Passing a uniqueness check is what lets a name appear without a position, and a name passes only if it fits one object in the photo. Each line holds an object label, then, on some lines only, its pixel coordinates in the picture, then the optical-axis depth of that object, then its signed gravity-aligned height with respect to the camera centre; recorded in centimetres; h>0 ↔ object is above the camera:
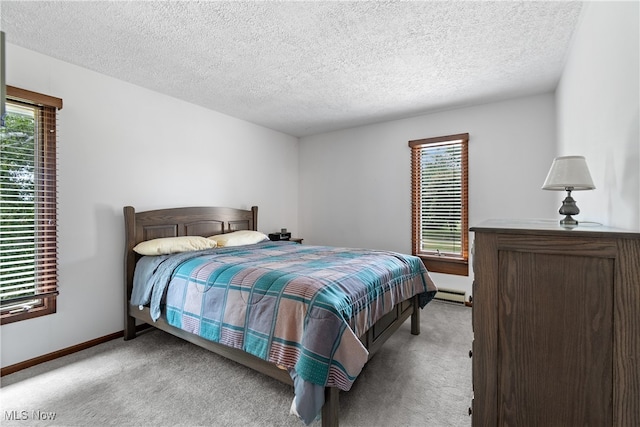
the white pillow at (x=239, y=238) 341 -31
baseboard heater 373 -109
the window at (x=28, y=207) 225 +5
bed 154 -62
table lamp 134 +15
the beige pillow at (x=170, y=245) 278 -32
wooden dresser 91 -39
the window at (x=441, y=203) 378 +13
